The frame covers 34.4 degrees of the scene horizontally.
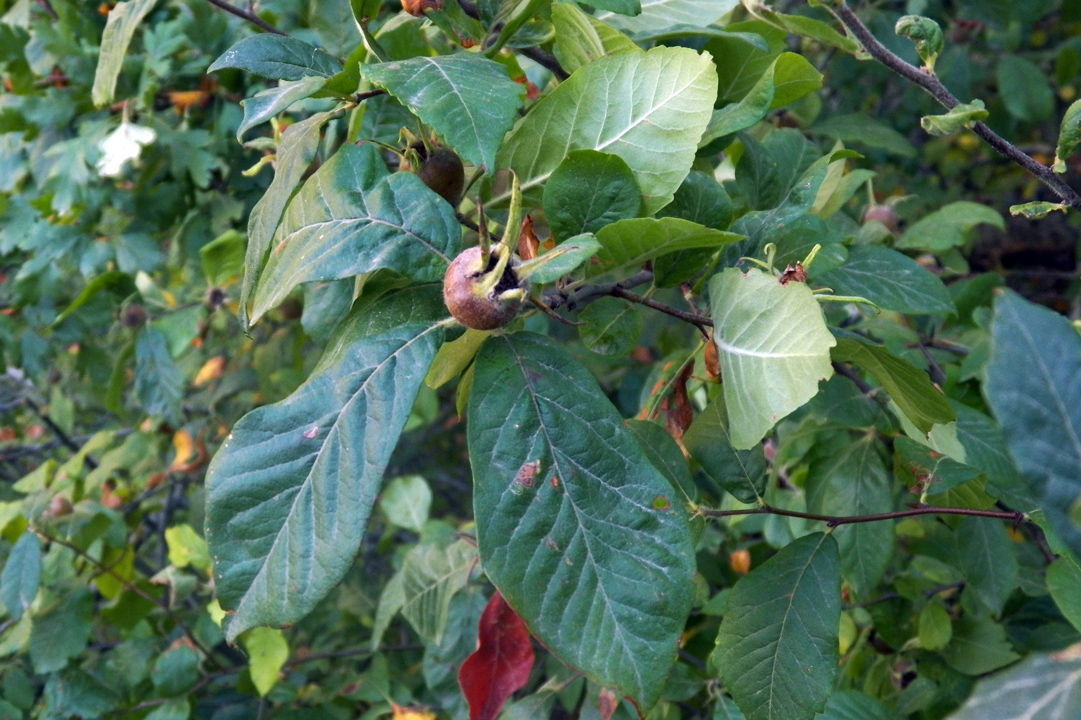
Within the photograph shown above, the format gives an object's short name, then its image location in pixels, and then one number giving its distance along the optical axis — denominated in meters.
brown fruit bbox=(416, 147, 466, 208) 0.56
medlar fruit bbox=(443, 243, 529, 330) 0.50
